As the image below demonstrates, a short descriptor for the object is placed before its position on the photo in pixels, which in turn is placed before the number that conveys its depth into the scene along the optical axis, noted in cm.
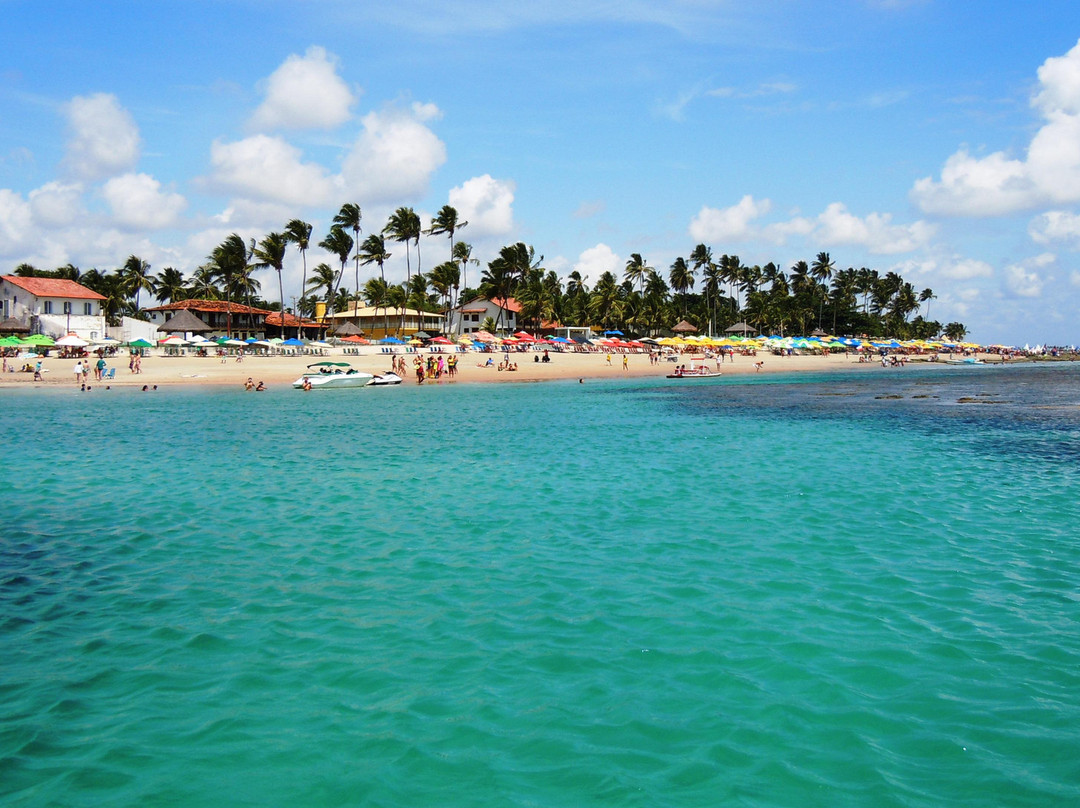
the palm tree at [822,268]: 13600
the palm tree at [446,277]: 9206
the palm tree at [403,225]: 9350
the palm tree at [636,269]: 12275
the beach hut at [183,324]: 7925
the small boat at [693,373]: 6150
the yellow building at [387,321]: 9556
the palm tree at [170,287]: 10025
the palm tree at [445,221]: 9619
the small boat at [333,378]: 4853
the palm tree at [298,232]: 9081
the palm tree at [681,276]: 12812
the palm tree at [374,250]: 9400
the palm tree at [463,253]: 9681
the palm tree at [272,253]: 8756
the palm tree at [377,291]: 9044
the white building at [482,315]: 10288
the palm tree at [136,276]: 9350
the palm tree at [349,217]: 9338
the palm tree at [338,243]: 9244
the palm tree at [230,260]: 8644
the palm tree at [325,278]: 9462
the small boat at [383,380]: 5222
